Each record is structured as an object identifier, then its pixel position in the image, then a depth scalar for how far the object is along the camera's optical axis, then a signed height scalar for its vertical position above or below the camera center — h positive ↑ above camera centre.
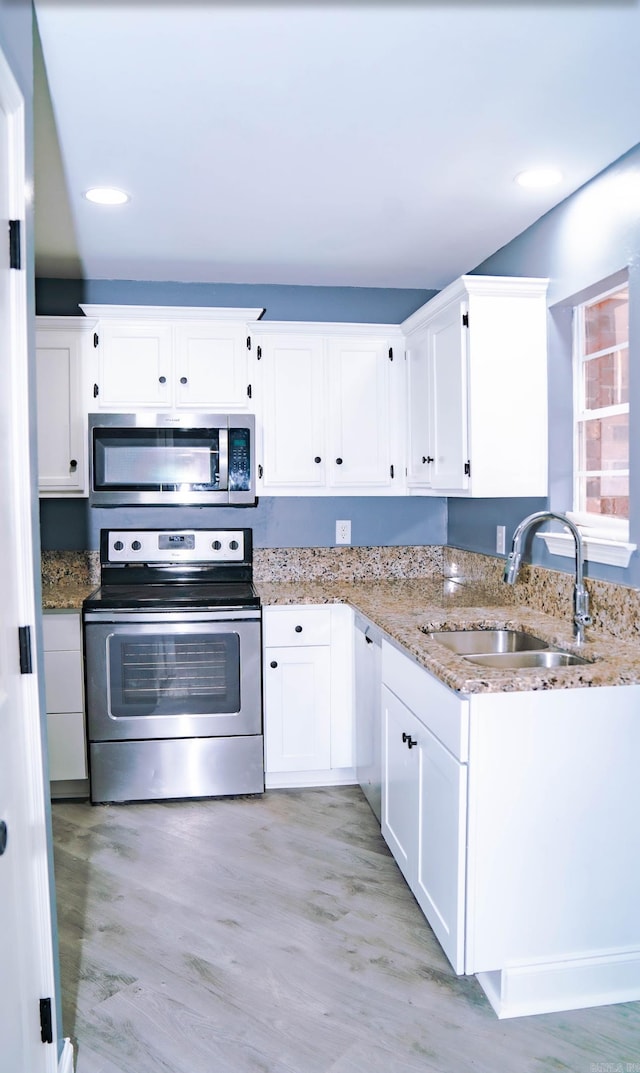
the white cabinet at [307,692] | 3.25 -0.83
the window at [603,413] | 2.46 +0.30
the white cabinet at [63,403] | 3.38 +0.48
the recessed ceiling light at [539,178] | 2.38 +1.05
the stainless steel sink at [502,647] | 2.30 -0.48
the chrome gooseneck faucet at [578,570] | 2.22 -0.21
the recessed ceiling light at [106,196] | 2.51 +1.06
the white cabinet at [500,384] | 2.74 +0.44
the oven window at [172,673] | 3.14 -0.71
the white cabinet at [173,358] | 3.40 +0.68
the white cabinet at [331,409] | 3.52 +0.45
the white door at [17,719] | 1.27 -0.39
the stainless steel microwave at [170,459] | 3.39 +0.21
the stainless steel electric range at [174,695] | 3.13 -0.80
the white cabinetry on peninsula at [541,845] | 1.85 -0.87
